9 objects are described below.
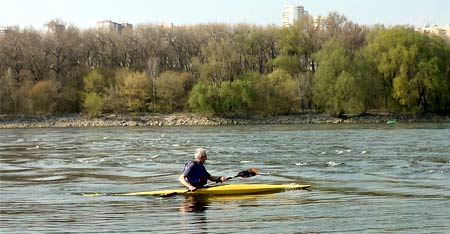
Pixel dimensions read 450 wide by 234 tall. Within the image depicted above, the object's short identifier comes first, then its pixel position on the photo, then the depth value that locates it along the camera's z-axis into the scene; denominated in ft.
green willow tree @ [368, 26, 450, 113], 264.93
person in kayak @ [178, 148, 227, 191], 64.54
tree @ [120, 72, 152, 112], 307.37
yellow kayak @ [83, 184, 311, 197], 64.75
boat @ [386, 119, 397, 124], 258.78
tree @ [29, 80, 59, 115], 306.35
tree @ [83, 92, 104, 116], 303.27
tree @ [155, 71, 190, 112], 307.76
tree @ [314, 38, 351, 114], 267.59
